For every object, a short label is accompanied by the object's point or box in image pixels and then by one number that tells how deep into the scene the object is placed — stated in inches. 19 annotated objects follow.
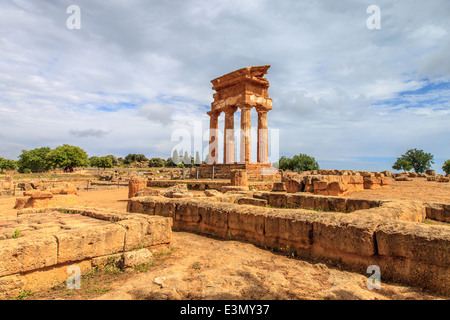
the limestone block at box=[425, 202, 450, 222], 231.3
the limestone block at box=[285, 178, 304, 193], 456.1
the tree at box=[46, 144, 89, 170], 2022.6
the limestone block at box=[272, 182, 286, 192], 516.1
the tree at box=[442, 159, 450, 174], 1876.2
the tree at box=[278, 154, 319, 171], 2055.9
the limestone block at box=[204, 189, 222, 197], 381.4
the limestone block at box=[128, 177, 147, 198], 527.2
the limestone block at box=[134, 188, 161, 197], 422.2
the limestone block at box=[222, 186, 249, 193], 485.5
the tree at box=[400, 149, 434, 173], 2066.9
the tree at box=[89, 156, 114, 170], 2138.3
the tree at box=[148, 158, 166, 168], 2950.3
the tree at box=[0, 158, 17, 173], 2735.2
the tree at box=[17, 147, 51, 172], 2359.7
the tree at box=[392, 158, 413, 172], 2027.9
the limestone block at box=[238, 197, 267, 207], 302.7
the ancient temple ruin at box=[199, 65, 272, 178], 866.8
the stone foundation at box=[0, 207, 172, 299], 112.0
